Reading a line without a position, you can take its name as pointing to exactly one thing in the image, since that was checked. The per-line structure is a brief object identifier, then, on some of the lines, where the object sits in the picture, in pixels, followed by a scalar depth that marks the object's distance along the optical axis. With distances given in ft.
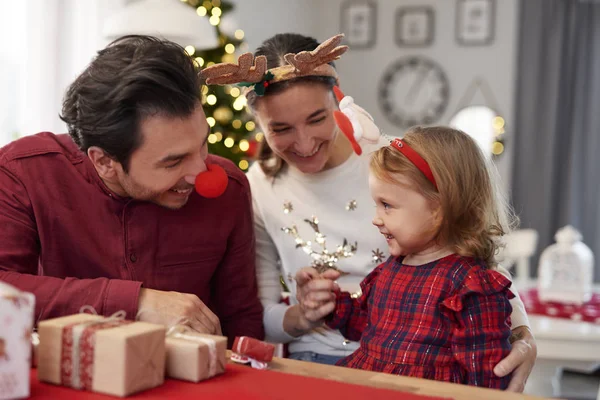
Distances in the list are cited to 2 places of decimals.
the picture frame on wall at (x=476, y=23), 20.66
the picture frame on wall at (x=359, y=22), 21.71
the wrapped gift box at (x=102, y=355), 3.24
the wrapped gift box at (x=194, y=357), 3.51
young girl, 4.63
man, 4.79
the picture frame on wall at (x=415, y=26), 21.16
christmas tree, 13.07
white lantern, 11.08
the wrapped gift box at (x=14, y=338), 2.98
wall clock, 21.12
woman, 6.04
